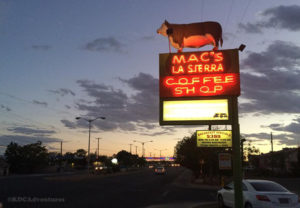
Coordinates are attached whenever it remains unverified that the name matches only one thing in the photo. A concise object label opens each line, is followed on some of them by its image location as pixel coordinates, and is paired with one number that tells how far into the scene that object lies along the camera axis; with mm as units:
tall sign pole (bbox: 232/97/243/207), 9047
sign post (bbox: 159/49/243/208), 10086
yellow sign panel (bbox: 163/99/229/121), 10062
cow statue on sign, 11348
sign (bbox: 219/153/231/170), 14062
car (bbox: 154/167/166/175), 64125
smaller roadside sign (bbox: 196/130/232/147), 16219
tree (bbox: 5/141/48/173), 86000
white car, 11250
